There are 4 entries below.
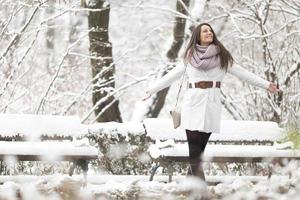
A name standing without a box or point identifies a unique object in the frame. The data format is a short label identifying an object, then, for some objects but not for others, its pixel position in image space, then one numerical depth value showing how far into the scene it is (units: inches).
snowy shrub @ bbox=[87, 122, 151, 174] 666.2
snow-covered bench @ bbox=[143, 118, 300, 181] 572.6
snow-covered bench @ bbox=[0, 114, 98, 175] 528.3
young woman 485.4
